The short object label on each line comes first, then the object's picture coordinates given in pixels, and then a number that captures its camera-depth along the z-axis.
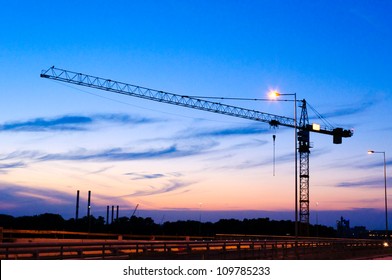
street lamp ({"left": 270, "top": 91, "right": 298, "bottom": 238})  45.28
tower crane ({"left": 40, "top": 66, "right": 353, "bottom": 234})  132.38
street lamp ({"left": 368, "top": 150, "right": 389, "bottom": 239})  77.56
